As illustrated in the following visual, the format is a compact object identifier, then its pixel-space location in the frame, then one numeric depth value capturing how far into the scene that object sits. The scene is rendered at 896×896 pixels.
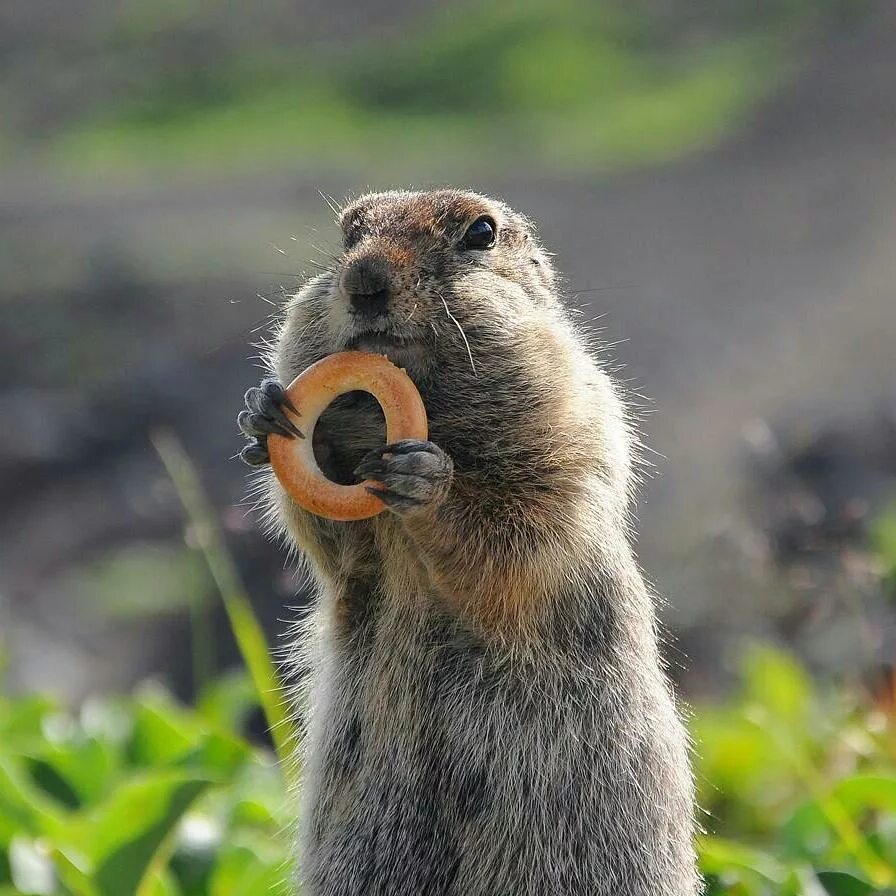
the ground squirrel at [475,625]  6.65
